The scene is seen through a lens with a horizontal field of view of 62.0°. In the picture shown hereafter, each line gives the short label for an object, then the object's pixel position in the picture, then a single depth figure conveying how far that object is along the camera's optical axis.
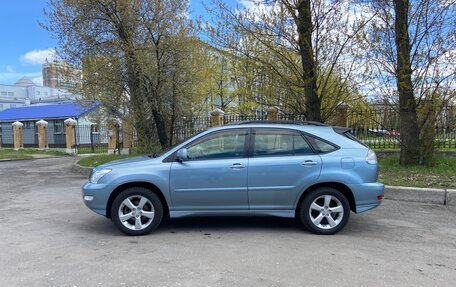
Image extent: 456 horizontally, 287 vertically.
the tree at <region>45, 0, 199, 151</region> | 12.14
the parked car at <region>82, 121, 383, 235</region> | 5.48
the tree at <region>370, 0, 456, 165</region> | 9.27
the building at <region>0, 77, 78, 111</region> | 70.69
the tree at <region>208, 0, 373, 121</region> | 9.09
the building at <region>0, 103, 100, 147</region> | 29.38
